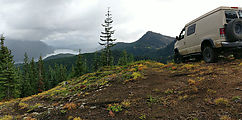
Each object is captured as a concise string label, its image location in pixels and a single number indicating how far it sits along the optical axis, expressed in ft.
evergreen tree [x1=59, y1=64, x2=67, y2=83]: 189.24
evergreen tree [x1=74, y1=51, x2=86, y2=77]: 146.51
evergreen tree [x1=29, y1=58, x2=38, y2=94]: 149.22
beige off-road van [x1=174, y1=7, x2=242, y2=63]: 23.52
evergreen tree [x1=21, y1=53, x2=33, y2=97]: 140.05
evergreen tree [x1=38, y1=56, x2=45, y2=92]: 150.61
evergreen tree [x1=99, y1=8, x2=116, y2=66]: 117.29
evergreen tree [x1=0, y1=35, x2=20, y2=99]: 80.98
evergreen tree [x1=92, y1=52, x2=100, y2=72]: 187.24
